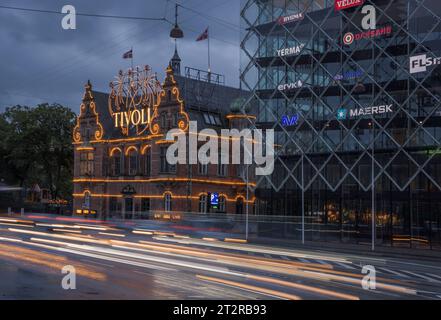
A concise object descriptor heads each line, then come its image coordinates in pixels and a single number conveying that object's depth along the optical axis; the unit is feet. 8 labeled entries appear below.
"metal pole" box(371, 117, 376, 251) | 137.28
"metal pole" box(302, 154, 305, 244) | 153.58
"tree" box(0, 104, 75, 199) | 296.92
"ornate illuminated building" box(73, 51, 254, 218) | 224.74
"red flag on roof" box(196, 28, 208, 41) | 208.95
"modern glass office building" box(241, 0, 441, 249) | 148.15
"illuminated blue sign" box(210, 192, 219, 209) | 222.07
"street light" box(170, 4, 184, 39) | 137.49
